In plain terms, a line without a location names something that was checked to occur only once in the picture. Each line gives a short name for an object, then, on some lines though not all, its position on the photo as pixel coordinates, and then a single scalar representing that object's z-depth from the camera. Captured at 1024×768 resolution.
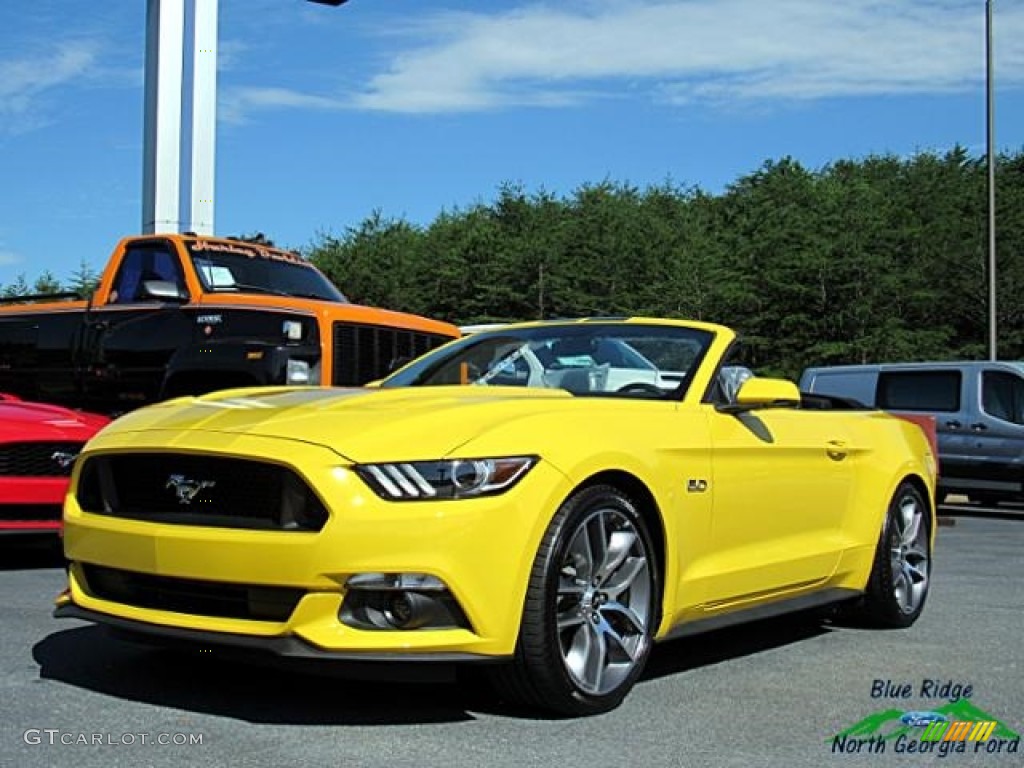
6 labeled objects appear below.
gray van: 15.59
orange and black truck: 9.35
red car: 7.54
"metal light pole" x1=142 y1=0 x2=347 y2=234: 15.08
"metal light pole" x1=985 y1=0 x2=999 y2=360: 23.61
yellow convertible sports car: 3.94
